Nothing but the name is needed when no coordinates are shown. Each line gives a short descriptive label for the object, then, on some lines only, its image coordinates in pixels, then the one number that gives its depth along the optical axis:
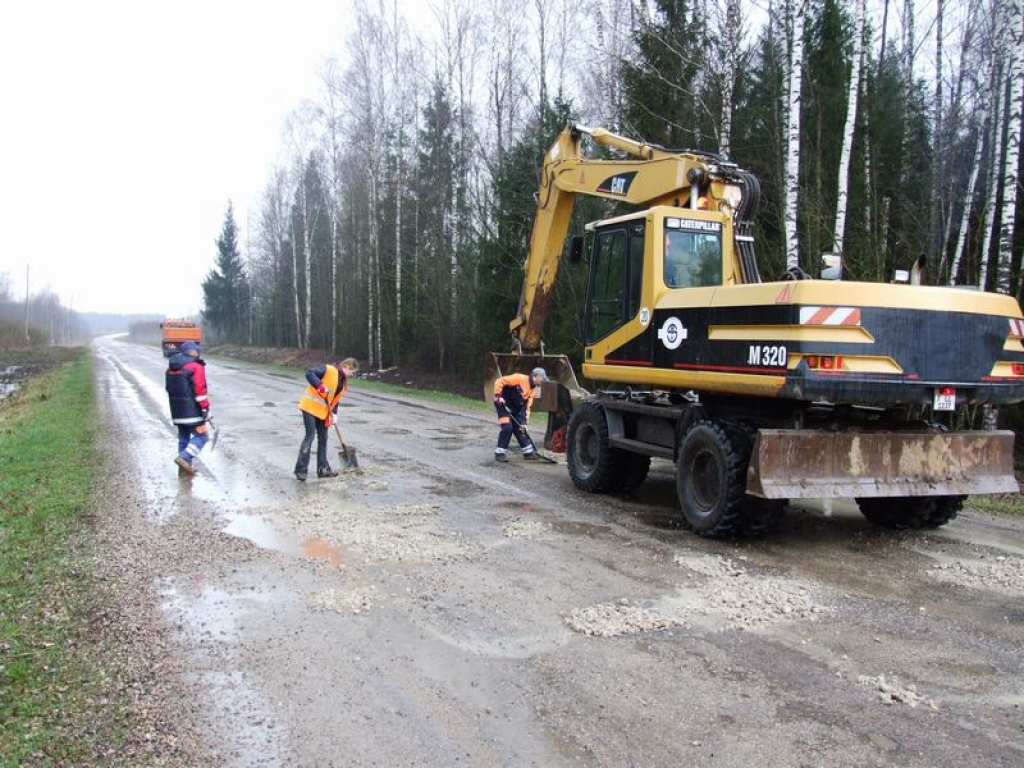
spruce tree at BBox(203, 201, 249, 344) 70.19
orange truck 42.72
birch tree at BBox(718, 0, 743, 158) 15.30
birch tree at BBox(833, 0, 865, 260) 13.24
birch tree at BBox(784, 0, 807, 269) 12.81
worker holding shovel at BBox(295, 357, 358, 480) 9.93
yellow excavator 6.18
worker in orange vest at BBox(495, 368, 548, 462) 11.35
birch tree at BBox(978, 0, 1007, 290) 14.91
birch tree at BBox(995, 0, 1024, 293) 11.70
